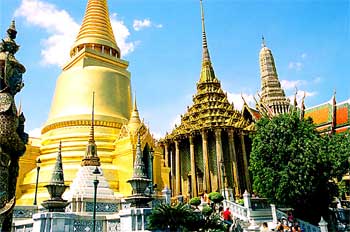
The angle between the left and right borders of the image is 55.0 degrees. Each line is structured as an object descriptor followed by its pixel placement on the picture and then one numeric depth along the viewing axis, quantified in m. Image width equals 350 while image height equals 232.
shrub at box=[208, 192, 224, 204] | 19.92
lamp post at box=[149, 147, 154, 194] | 20.44
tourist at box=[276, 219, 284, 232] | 13.33
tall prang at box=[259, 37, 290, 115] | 38.16
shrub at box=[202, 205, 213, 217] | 14.15
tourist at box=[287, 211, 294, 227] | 15.87
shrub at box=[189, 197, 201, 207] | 19.66
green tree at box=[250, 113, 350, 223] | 18.77
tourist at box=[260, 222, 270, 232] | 11.40
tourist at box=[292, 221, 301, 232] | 13.85
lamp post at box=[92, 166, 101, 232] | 10.52
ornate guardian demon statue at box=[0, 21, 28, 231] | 5.12
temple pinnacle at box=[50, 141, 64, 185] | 11.78
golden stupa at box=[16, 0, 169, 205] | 20.69
